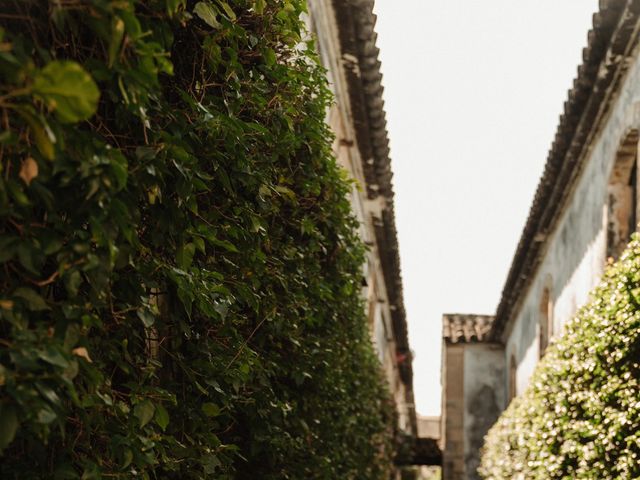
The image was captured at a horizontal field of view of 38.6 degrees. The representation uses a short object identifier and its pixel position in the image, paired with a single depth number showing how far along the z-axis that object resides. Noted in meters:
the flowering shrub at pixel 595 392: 6.41
